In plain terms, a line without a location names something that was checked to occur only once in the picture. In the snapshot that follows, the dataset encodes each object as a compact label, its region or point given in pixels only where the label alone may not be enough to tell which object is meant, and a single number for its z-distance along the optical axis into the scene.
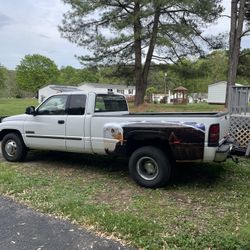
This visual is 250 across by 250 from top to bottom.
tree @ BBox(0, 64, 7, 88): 53.97
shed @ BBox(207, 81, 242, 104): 34.90
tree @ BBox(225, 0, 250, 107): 13.44
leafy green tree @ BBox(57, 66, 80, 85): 63.99
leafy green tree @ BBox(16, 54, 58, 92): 56.95
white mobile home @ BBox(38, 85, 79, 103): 41.84
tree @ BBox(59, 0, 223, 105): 15.50
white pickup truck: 4.11
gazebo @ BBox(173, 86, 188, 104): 37.51
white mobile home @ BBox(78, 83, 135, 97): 48.93
